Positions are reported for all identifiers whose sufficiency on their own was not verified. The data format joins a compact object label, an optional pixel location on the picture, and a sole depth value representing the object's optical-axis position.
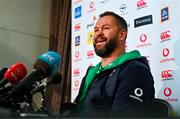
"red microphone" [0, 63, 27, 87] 1.04
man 1.17
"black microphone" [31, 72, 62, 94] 0.91
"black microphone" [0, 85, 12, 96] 0.97
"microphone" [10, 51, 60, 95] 0.87
